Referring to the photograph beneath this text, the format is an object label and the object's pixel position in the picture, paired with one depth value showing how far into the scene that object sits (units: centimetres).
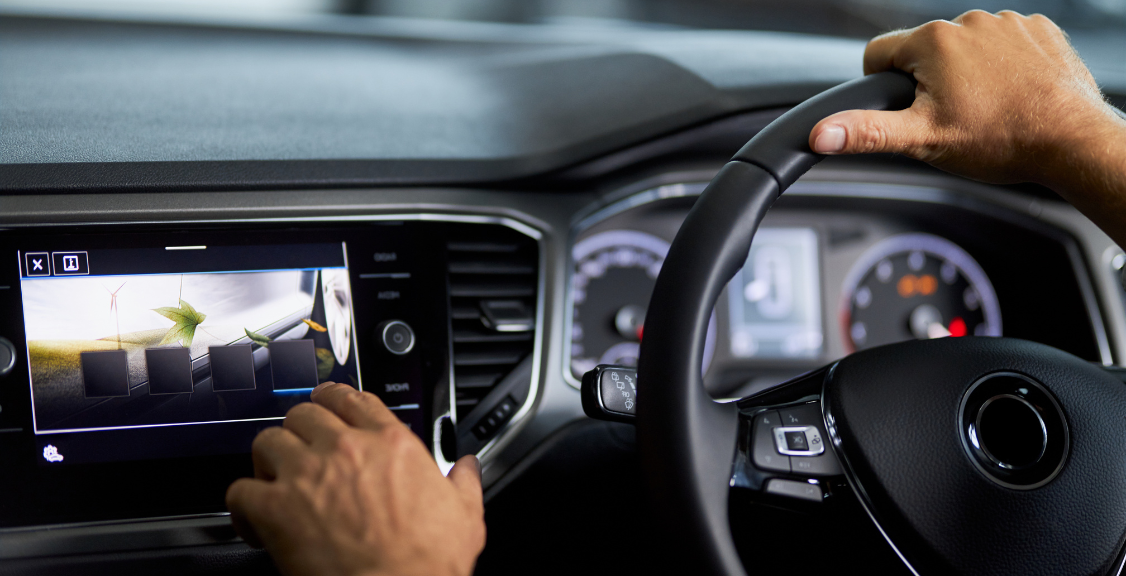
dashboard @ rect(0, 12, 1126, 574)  83
